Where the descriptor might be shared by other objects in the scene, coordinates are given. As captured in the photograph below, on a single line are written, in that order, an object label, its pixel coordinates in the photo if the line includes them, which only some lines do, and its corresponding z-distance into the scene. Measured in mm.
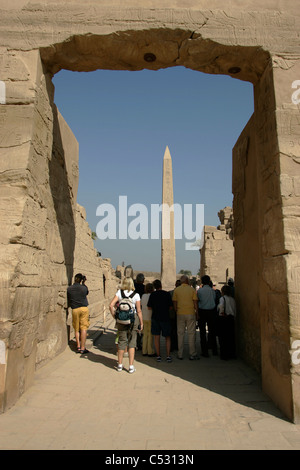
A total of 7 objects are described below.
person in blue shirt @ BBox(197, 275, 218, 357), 5566
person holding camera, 5477
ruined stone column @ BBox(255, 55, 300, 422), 3201
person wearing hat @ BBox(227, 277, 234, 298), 6468
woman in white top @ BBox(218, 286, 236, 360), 5301
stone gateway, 3318
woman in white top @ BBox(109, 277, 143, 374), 4637
